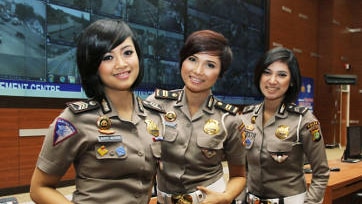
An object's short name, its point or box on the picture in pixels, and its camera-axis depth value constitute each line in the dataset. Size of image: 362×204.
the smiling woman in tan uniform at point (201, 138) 1.61
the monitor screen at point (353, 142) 4.17
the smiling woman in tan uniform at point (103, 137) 1.12
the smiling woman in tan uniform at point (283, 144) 1.99
